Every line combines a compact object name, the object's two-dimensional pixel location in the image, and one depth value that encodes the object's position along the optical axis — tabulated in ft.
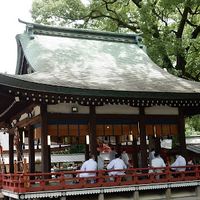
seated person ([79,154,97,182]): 42.29
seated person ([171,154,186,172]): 47.67
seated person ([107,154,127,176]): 44.09
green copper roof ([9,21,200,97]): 46.73
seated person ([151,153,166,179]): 46.16
